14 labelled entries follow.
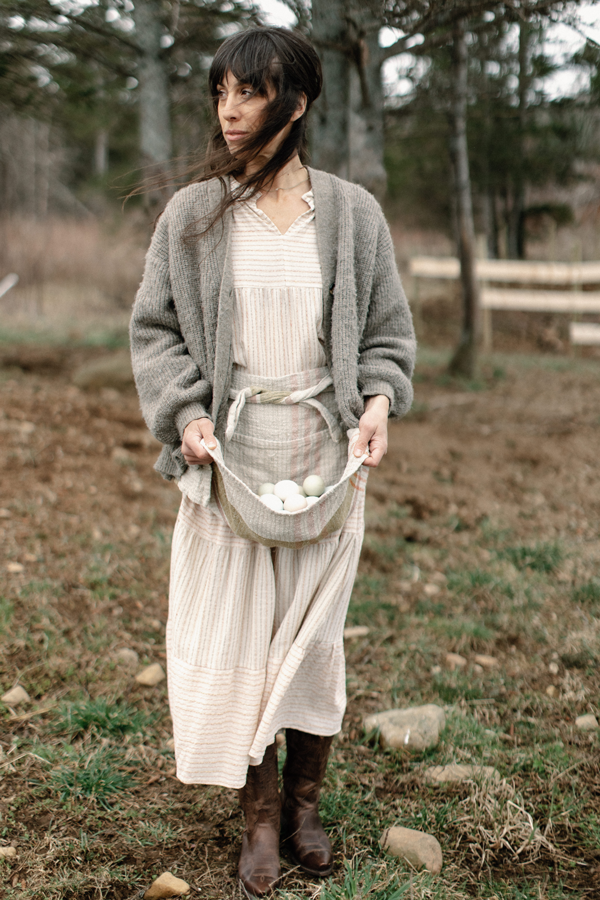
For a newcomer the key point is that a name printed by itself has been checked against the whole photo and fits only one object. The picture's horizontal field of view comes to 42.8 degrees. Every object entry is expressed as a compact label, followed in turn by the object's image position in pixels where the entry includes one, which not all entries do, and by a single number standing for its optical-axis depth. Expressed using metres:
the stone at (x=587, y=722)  2.46
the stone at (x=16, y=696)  2.48
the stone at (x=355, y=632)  3.07
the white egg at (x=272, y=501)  1.66
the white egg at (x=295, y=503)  1.68
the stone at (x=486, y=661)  2.87
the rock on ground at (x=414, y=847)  1.91
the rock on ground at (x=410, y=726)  2.38
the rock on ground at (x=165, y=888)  1.80
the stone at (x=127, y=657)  2.78
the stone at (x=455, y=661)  2.85
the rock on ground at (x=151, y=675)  2.67
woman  1.69
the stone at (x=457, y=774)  2.18
